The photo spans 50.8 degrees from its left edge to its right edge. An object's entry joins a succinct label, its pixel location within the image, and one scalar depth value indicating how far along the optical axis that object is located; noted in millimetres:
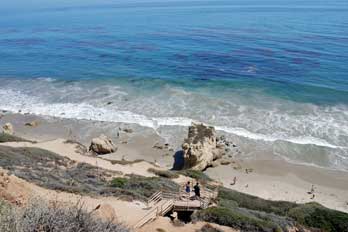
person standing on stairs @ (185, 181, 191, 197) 19094
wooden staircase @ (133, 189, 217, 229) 15991
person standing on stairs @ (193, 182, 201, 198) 18562
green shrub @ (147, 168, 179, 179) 23314
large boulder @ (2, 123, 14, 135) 32000
